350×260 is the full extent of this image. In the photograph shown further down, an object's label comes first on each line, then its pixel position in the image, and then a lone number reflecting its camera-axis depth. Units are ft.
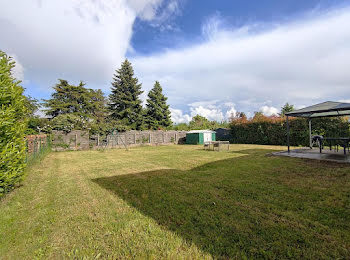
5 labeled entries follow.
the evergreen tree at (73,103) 70.17
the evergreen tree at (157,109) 78.70
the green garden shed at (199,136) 57.79
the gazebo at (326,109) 20.02
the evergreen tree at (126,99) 73.82
